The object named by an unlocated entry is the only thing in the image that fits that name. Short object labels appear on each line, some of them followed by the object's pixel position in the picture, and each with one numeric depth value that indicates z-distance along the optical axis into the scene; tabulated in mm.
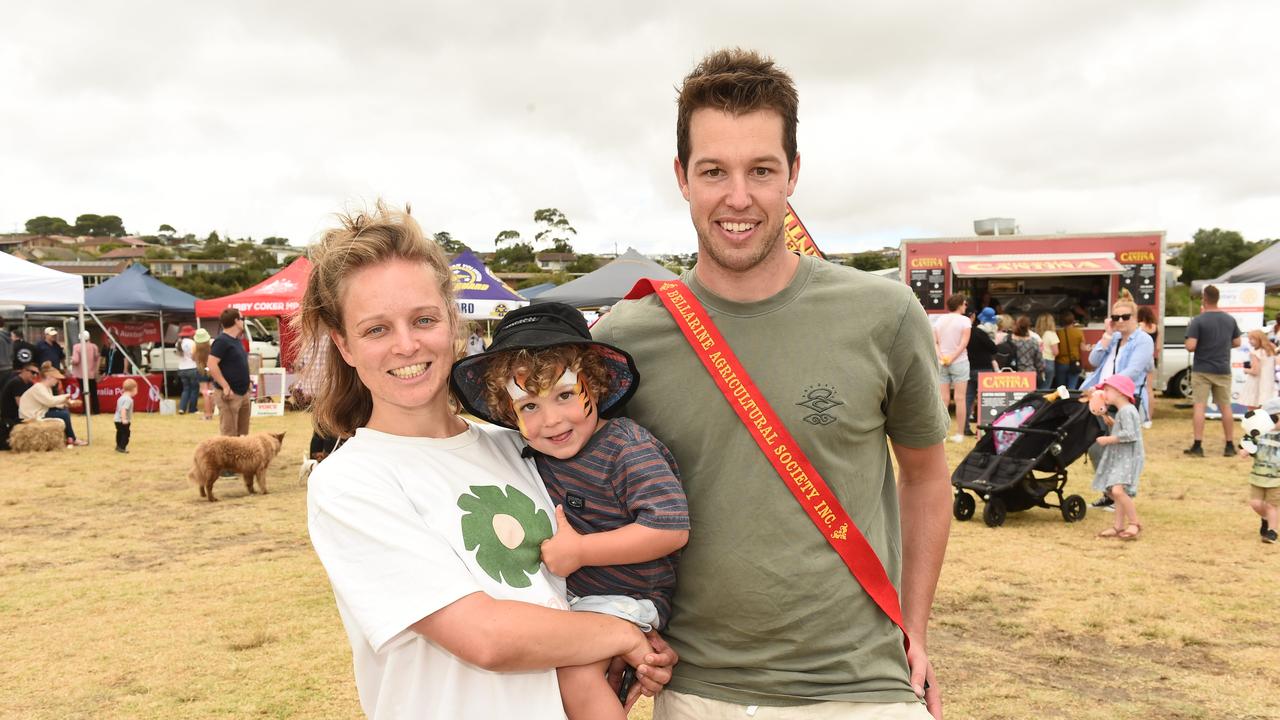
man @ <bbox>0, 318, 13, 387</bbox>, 14547
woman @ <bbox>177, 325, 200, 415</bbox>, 19344
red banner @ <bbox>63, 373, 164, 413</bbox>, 18812
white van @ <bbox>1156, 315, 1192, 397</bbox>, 17422
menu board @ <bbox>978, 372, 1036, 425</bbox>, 12977
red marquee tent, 18031
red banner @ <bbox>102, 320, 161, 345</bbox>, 22391
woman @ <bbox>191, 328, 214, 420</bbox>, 15717
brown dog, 9844
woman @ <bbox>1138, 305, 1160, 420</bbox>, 12205
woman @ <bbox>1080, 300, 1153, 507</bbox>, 8734
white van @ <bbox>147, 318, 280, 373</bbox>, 22141
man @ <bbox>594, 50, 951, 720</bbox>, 1913
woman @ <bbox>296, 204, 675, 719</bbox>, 1616
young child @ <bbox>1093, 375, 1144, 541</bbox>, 7703
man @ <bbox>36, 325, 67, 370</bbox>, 17250
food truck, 15828
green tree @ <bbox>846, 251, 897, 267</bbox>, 58875
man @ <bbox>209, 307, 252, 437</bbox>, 10898
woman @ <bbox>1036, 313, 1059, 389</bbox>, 15625
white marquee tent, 12328
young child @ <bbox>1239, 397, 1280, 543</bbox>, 7123
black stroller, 8320
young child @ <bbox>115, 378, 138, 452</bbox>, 13588
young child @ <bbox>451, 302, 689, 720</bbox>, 1871
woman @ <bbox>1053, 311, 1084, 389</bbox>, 15859
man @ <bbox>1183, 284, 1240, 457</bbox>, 11781
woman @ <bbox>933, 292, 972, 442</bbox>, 12398
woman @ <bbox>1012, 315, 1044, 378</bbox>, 14578
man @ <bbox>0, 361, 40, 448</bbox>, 14094
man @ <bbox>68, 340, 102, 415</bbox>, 18453
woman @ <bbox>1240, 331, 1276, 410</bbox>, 12969
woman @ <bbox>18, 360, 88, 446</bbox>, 14148
